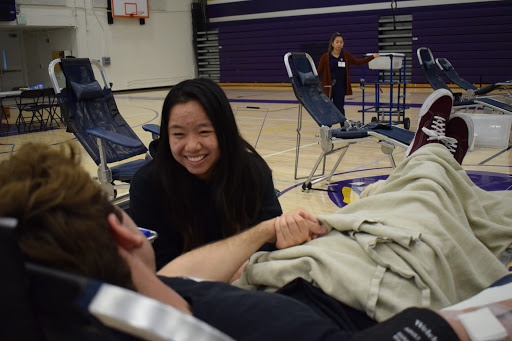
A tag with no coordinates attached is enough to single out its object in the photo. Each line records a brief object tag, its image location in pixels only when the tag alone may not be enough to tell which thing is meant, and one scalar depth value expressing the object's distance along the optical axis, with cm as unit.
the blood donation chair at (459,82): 849
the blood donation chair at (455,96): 638
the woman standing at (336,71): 782
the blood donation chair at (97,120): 361
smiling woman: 172
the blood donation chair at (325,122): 416
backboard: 1463
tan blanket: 120
